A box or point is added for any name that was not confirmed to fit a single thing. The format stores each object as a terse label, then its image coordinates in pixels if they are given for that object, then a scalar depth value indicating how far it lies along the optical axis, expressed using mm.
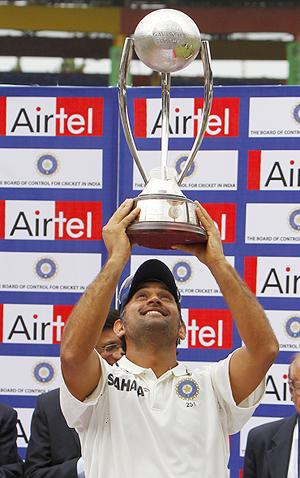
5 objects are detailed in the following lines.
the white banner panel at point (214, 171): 9488
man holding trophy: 5517
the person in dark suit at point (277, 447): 7812
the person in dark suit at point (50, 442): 7791
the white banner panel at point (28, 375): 9544
